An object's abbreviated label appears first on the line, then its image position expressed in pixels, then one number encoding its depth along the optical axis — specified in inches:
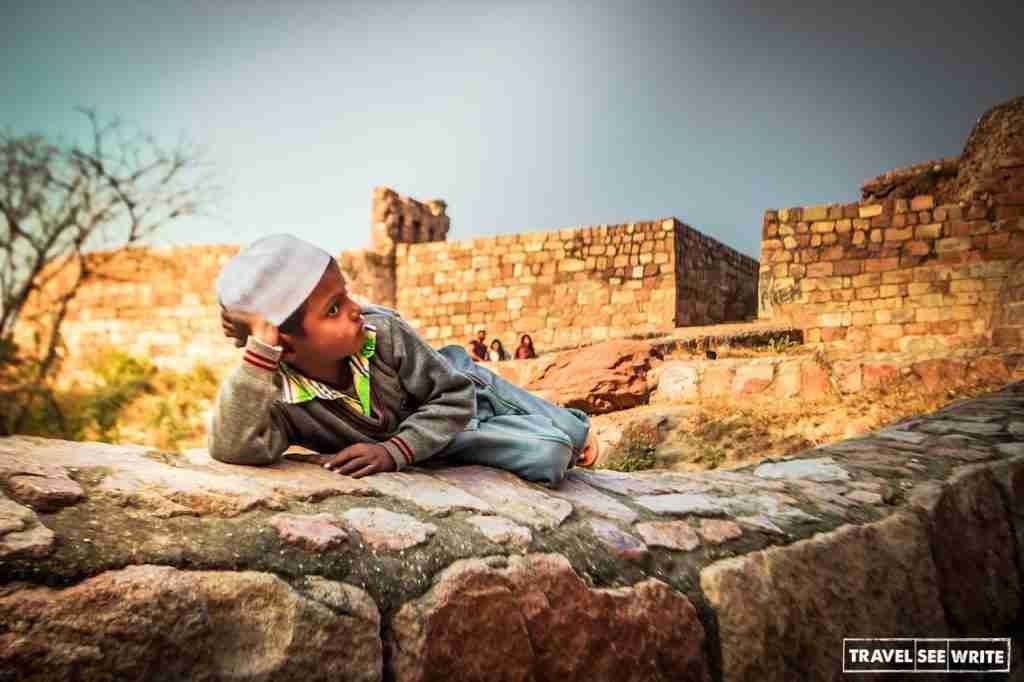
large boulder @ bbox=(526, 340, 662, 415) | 236.7
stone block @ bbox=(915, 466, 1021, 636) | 91.9
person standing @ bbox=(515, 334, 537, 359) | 503.5
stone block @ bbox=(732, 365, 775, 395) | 230.7
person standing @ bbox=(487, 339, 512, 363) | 532.6
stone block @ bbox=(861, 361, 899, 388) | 221.0
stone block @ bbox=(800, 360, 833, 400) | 223.9
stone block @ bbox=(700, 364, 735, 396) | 232.8
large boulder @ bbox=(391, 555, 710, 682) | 51.4
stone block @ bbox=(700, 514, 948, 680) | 68.1
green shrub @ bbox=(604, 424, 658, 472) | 206.1
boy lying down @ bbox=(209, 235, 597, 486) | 67.2
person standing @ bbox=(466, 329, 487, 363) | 495.5
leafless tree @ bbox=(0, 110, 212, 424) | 427.0
